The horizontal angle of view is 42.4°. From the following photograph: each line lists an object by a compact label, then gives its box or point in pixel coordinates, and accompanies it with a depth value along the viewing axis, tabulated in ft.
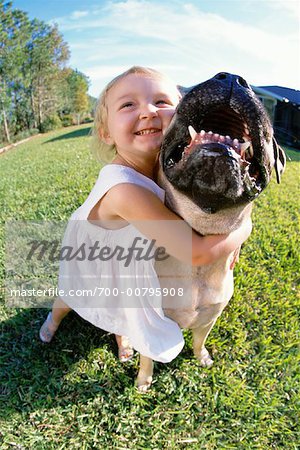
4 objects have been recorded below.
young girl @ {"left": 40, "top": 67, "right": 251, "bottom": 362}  1.91
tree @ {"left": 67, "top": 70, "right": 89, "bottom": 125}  99.05
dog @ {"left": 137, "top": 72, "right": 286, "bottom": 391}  1.57
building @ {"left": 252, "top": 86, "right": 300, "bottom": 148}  37.58
